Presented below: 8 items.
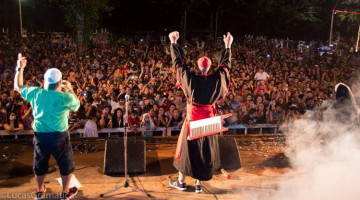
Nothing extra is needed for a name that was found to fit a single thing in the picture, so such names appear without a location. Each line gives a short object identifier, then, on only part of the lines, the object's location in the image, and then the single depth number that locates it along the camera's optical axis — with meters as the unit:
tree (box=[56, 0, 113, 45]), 12.84
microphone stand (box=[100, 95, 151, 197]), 4.45
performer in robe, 4.33
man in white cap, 3.80
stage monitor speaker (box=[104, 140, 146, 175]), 5.17
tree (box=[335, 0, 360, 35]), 23.06
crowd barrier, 6.85
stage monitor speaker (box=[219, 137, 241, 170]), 5.45
